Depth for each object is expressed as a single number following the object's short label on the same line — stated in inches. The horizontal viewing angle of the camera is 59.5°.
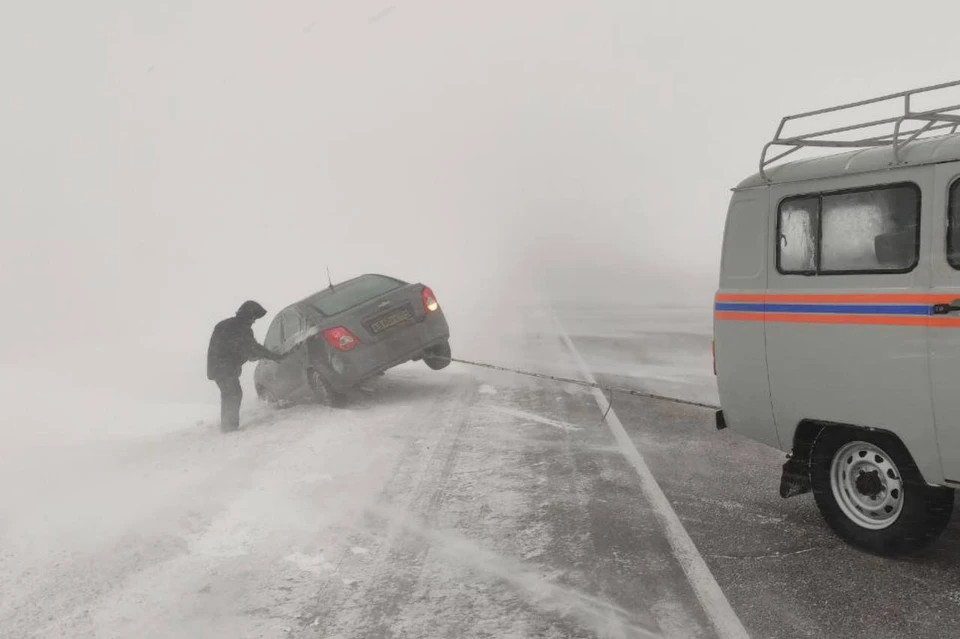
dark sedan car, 406.0
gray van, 170.2
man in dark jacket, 416.2
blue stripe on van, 173.0
